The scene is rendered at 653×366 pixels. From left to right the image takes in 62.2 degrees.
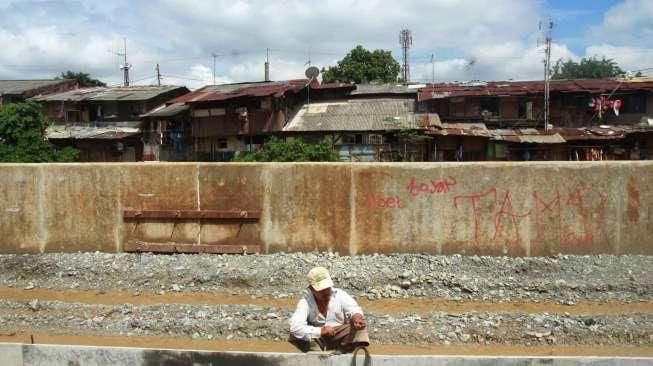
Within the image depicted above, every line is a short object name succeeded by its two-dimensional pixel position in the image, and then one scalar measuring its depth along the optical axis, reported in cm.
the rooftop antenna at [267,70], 4541
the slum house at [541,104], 3098
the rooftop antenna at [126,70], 5354
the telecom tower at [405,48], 5516
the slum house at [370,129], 2916
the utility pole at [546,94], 3007
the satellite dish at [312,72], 3672
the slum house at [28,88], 4047
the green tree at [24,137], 2855
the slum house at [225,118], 3089
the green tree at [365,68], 5322
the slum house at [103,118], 3416
